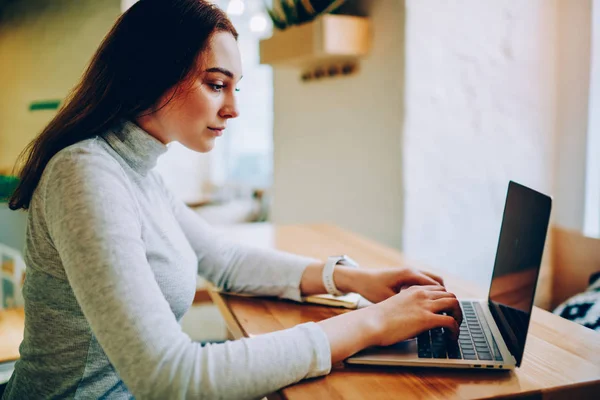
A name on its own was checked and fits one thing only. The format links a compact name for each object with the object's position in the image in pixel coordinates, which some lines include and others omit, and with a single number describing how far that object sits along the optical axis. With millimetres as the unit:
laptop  744
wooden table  697
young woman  657
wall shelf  1960
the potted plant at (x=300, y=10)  2096
